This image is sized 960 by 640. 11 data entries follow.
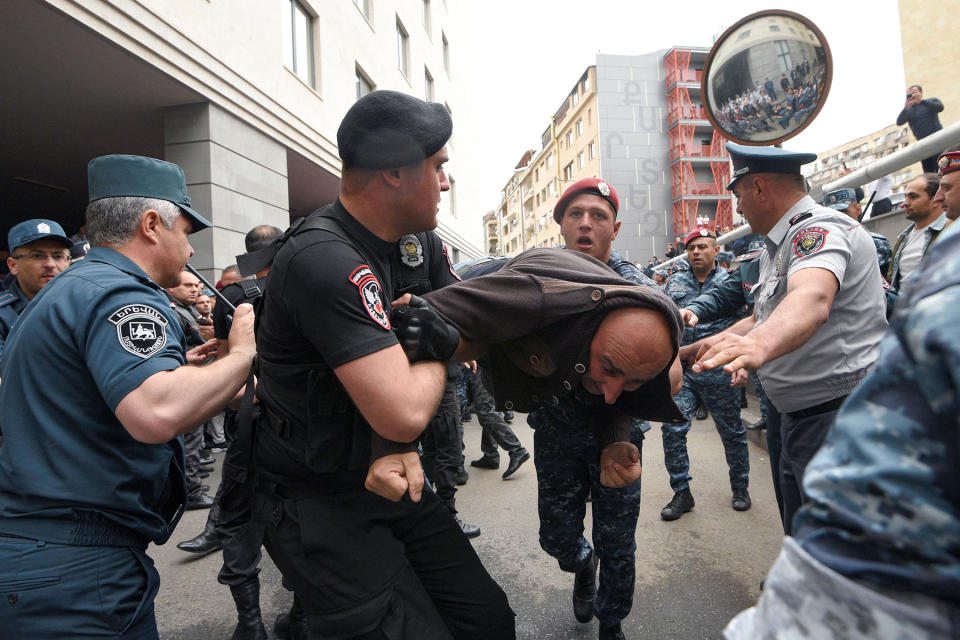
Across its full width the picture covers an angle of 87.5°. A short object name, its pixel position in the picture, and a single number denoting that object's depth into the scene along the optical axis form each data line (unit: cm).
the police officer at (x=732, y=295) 326
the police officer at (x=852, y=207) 425
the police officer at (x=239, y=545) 250
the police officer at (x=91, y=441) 134
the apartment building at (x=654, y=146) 3366
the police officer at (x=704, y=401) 404
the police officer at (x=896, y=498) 51
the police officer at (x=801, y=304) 189
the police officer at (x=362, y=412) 119
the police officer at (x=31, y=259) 333
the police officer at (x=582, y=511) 237
